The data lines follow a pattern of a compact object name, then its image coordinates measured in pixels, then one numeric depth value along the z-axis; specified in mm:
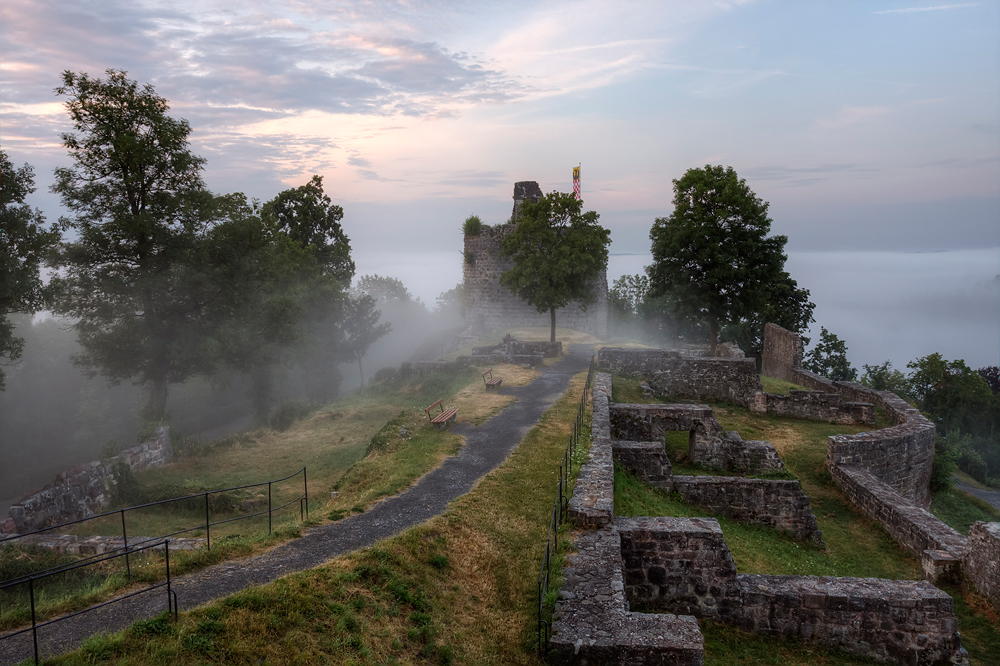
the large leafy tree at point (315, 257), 32625
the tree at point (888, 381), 40969
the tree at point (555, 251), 27938
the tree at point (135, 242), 20319
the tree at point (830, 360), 41000
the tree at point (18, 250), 18672
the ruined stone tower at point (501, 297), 39906
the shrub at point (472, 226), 40375
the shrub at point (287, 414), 23906
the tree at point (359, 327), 39812
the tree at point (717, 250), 27703
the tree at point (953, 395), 38812
